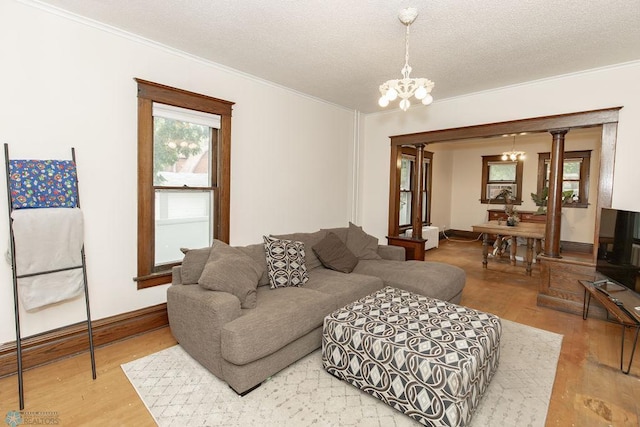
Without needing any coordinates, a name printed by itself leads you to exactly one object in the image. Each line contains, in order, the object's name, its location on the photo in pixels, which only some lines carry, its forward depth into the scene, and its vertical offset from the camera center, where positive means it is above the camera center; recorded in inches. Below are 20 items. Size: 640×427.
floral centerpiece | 311.0 +5.0
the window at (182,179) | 125.0 +5.4
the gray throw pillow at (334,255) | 144.1 -27.5
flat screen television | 107.6 -16.0
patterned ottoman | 69.9 -38.2
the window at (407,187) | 264.7 +9.4
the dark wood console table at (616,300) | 96.0 -34.0
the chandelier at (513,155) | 282.8 +43.4
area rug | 75.3 -53.4
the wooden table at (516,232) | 209.2 -21.1
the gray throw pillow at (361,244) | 165.8 -25.2
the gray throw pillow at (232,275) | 95.7 -26.1
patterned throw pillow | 119.7 -26.9
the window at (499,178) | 319.9 +23.6
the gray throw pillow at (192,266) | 106.4 -25.4
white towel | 86.5 -18.4
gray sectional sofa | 83.9 -34.8
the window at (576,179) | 281.4 +21.9
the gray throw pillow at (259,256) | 121.0 -24.7
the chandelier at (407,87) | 88.0 +32.1
